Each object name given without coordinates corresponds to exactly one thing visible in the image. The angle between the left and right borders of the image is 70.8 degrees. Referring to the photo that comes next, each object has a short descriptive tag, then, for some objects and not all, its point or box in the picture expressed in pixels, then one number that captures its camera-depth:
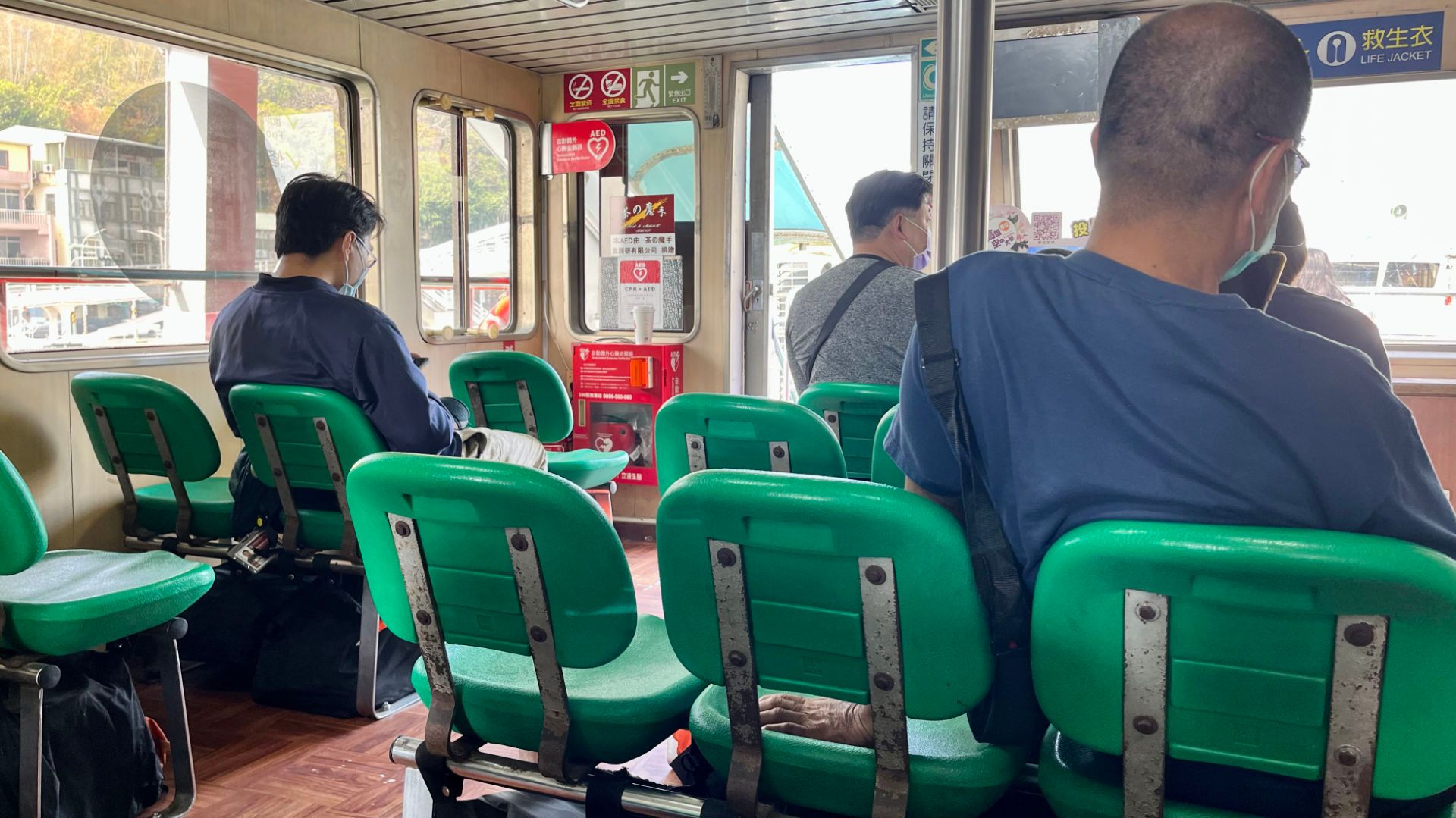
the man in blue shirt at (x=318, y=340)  2.77
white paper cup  5.28
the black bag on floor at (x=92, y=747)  2.01
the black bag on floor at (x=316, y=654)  2.87
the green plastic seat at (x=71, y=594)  1.83
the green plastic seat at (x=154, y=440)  2.79
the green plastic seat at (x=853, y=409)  2.34
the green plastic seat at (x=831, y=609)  1.06
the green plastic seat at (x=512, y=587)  1.25
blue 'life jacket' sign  4.01
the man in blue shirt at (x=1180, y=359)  1.01
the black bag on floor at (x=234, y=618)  2.94
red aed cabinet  5.21
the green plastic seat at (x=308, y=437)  2.55
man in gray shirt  2.69
